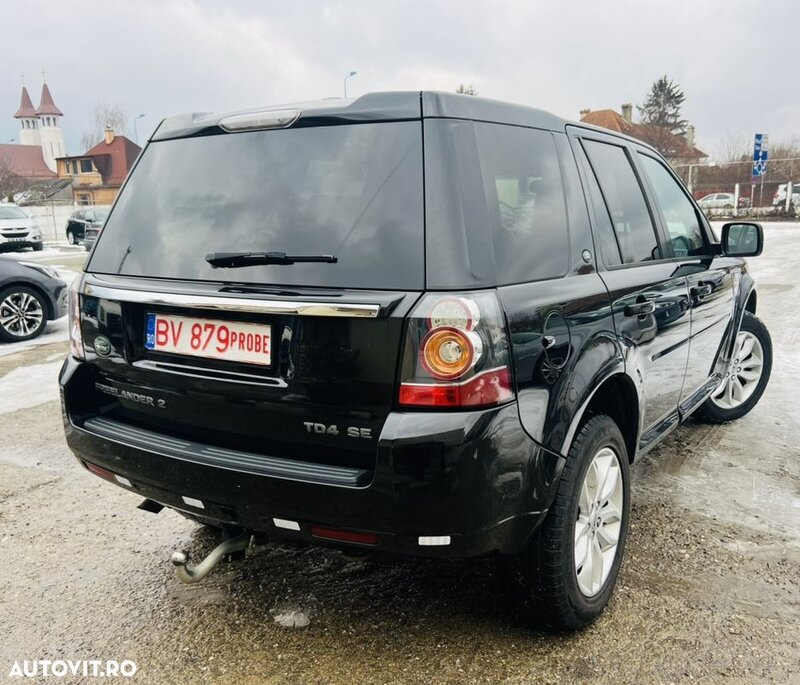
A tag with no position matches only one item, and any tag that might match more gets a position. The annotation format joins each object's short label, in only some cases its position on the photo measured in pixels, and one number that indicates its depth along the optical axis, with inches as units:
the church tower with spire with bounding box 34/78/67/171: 4084.2
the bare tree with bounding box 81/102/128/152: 2834.6
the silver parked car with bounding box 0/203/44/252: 820.0
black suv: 75.9
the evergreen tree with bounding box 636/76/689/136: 2240.4
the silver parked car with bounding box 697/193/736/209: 1205.3
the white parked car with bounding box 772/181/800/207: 1120.2
